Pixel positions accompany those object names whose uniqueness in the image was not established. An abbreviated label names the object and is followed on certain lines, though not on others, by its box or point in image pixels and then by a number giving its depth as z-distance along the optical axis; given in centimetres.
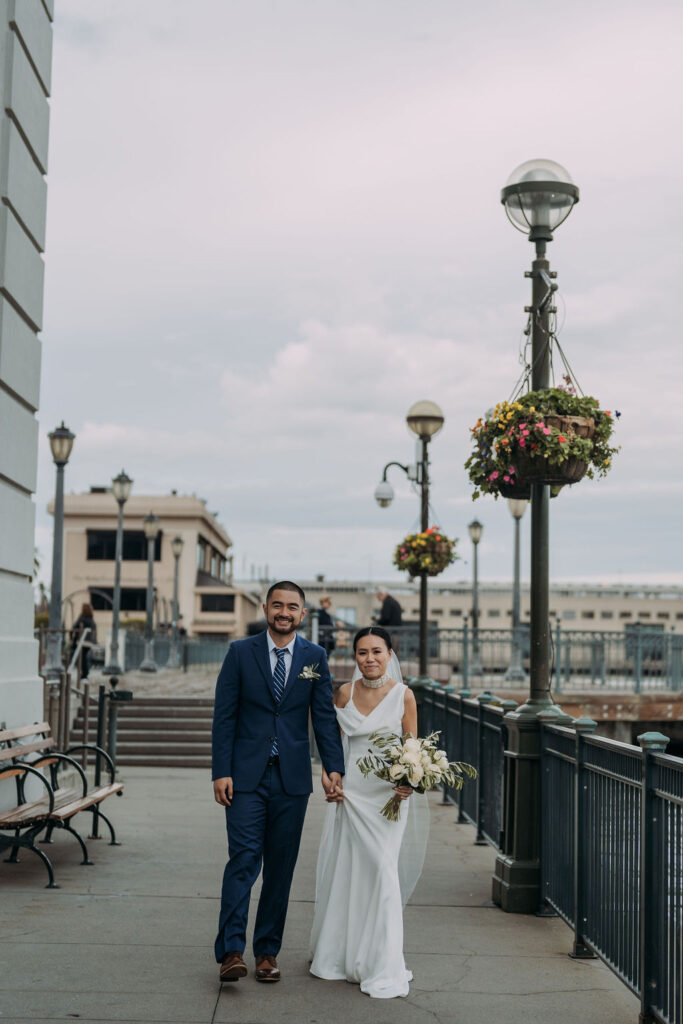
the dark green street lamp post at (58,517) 2236
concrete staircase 1954
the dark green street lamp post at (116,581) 3091
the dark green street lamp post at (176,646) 3816
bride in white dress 605
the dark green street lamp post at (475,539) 3721
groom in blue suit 605
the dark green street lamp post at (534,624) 799
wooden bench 838
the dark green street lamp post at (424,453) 1912
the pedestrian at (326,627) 2688
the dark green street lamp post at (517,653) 2902
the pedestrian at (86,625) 2848
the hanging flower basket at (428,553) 1958
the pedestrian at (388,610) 2505
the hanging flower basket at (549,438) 787
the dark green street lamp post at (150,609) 3450
